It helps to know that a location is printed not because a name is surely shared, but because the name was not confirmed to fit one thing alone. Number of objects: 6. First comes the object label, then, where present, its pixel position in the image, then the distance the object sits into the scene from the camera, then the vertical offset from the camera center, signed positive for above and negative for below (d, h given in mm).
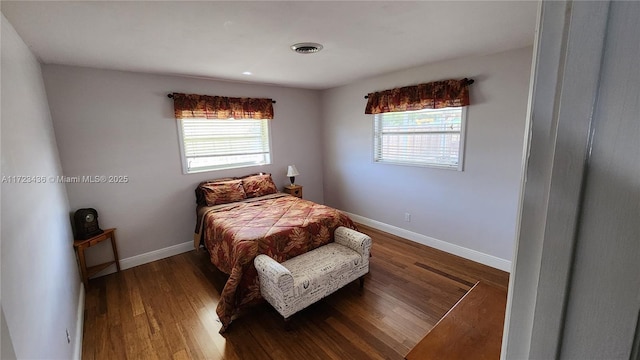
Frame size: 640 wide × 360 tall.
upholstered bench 2076 -1114
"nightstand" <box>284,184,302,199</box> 4316 -811
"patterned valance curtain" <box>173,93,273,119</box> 3318 +447
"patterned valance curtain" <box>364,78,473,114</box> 2875 +462
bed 2271 -864
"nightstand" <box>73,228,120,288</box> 2655 -1101
